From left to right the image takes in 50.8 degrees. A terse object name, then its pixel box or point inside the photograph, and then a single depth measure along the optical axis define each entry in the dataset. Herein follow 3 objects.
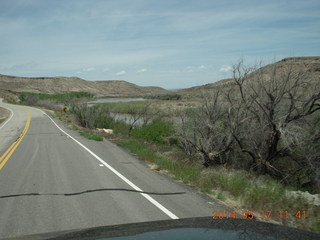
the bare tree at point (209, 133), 14.27
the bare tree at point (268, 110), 12.39
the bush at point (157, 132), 22.92
